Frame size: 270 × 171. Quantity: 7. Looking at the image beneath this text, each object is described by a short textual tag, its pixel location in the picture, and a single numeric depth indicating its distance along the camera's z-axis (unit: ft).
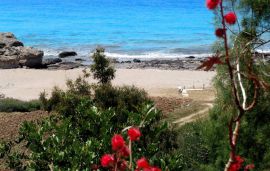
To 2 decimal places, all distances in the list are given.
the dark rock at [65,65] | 143.31
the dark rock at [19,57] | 144.56
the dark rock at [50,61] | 153.80
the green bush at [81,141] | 25.32
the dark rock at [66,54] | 174.70
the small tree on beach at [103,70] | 90.65
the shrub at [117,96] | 72.75
